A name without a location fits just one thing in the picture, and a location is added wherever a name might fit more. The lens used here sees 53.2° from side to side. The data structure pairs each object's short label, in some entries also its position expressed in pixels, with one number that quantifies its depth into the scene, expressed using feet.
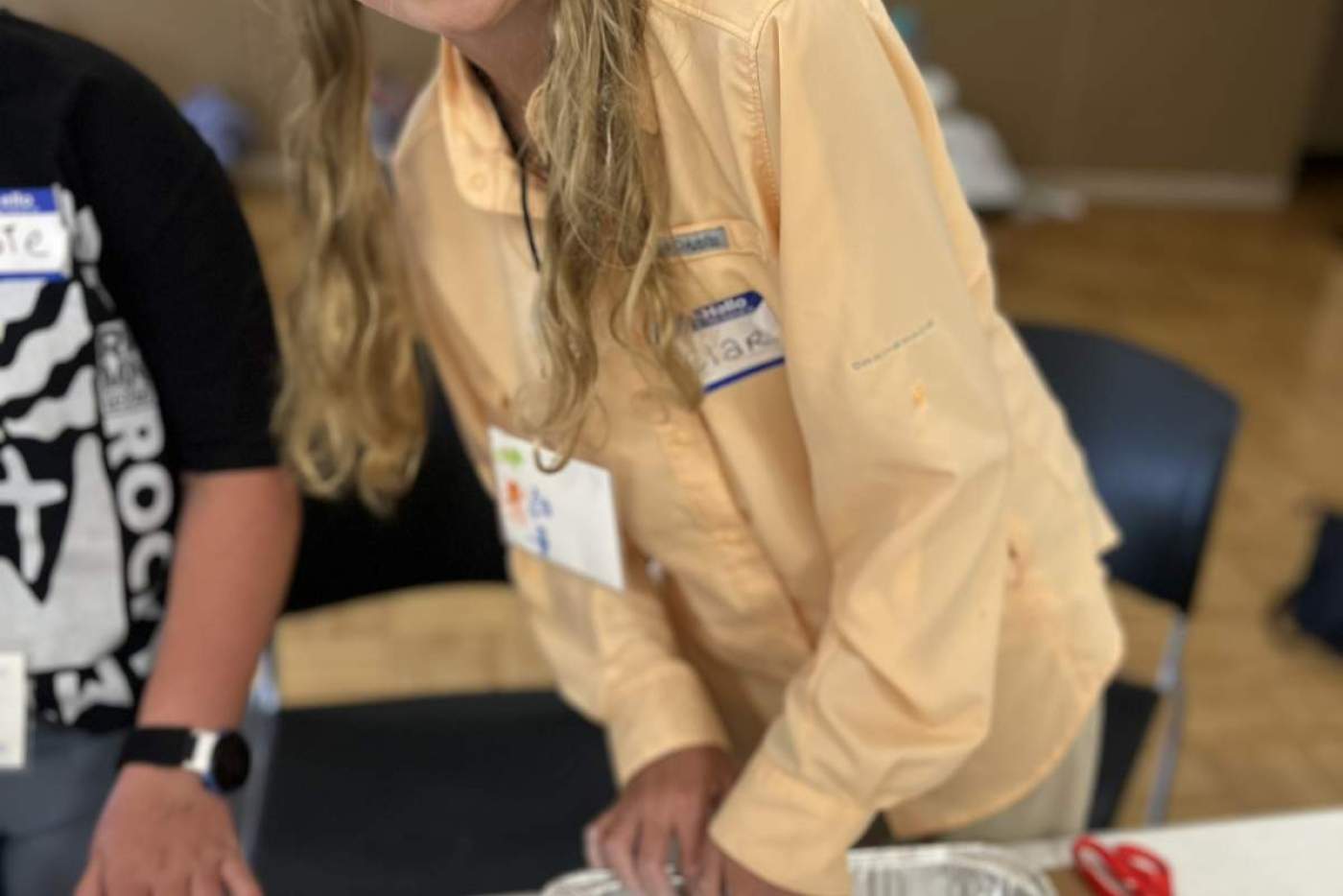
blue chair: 4.54
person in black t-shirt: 2.72
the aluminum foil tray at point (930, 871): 2.87
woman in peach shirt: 2.29
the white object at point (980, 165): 12.29
